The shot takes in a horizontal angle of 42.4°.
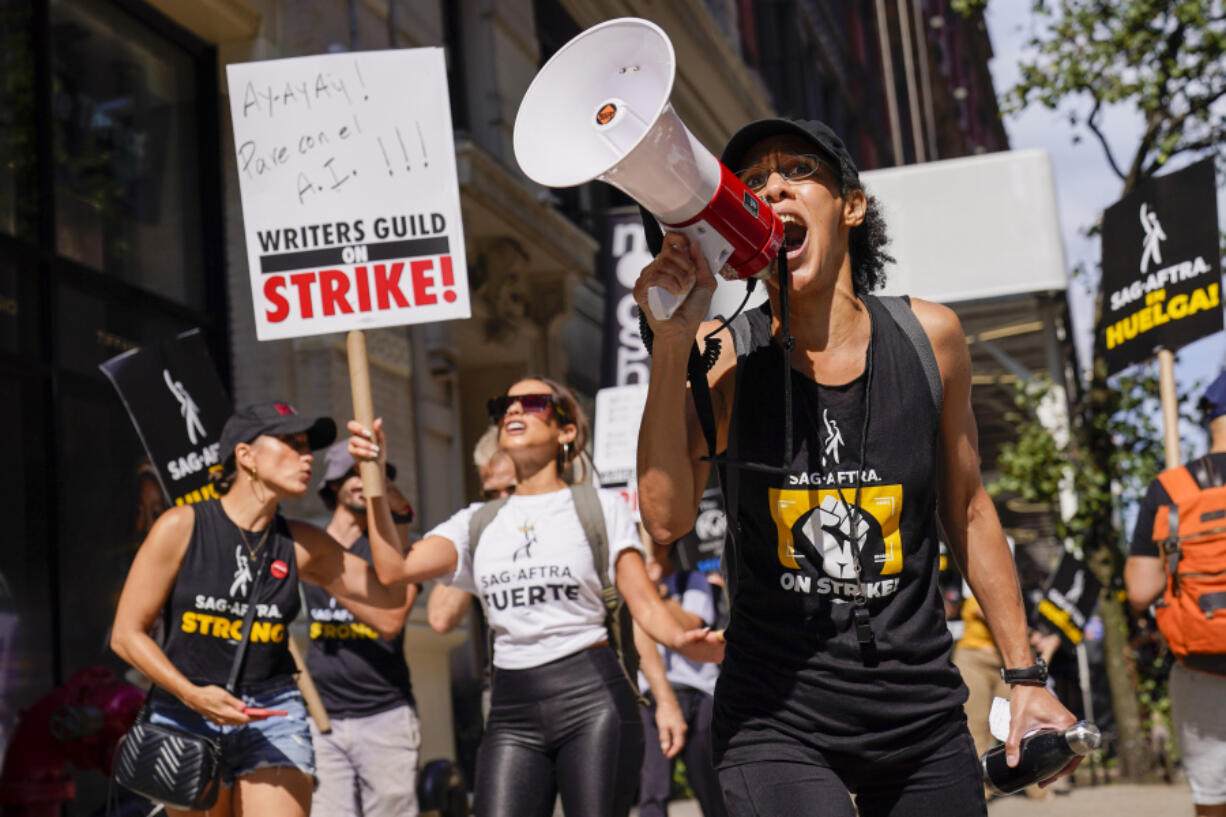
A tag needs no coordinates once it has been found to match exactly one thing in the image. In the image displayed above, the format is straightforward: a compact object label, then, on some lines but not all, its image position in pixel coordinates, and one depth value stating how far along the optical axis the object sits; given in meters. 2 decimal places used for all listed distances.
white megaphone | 2.53
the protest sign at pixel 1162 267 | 8.52
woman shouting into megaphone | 2.87
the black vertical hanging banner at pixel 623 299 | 11.56
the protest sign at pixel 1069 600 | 11.68
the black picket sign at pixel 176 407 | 6.43
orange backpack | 5.50
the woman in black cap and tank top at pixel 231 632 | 4.61
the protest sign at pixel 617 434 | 9.66
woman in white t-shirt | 4.75
